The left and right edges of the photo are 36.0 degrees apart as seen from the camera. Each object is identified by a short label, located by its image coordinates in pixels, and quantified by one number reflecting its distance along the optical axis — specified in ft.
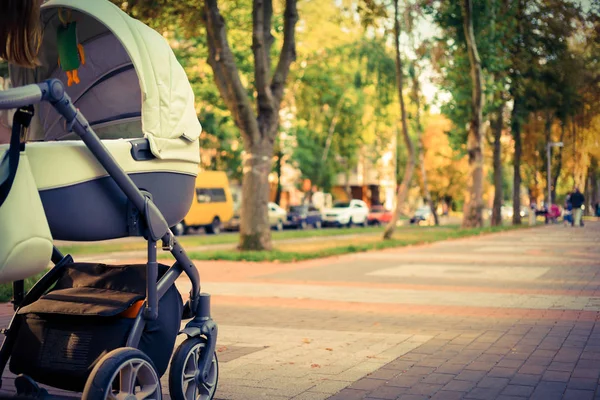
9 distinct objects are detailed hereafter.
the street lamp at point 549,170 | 171.17
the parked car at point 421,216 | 237.66
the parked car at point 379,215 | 203.31
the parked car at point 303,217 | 173.99
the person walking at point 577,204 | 135.03
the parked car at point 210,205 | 134.92
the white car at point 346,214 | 185.06
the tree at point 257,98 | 66.44
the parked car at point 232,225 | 148.36
